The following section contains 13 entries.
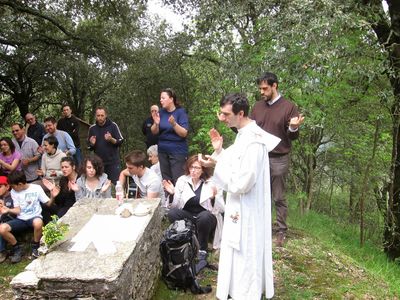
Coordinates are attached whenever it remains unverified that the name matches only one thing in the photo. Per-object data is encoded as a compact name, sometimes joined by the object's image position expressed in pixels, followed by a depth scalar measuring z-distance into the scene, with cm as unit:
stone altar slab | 288
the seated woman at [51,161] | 583
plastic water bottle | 432
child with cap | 509
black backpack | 407
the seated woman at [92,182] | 524
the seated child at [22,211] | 503
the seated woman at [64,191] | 540
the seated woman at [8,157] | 591
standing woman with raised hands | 551
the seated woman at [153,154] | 638
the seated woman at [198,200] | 492
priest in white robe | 330
